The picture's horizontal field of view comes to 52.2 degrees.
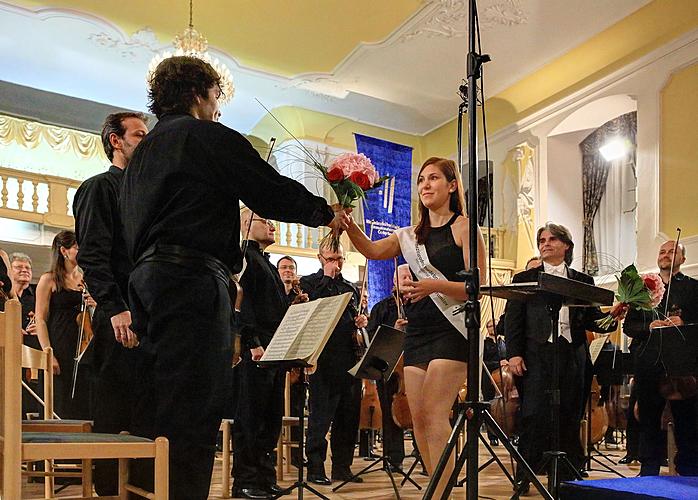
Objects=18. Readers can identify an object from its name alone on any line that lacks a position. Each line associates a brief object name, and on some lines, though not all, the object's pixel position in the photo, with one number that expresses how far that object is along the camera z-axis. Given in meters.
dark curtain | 10.47
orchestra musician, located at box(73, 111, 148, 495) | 2.47
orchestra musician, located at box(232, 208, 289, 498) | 3.88
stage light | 10.40
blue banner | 10.38
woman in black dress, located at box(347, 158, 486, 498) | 2.67
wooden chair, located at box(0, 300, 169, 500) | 1.83
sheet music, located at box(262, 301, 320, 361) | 3.03
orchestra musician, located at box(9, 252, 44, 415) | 5.11
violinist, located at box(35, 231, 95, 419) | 4.31
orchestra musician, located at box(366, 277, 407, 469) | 4.23
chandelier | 8.20
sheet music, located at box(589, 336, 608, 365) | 5.03
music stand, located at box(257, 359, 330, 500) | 3.00
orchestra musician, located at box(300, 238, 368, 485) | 4.62
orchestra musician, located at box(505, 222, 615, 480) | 4.27
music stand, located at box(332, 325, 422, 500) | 3.64
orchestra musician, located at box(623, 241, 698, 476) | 4.21
